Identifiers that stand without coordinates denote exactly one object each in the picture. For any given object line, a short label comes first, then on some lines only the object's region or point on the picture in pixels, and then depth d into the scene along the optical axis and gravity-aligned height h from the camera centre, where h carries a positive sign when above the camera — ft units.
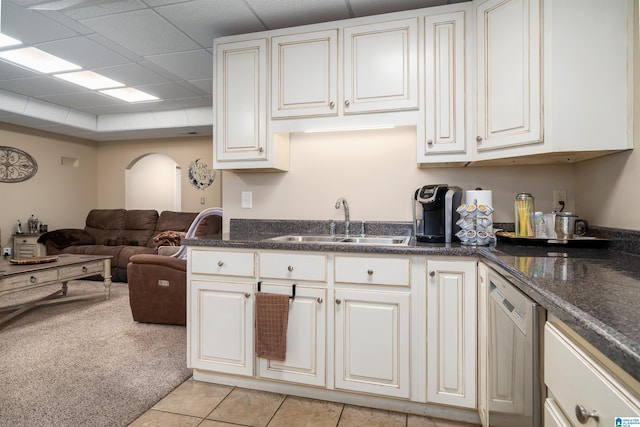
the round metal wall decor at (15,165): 16.75 +2.26
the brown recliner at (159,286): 9.77 -2.18
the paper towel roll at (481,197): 6.28 +0.23
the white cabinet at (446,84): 6.53 +2.39
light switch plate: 8.71 +0.26
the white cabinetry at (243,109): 7.61 +2.25
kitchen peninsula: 5.58 -1.85
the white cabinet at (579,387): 1.81 -1.06
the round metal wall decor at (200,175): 19.99 +2.03
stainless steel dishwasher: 3.10 -1.54
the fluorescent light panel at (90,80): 12.32 +4.86
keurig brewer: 6.34 -0.04
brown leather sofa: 16.15 -1.24
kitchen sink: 7.34 -0.62
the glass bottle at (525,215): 6.20 -0.09
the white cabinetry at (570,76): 5.13 +2.03
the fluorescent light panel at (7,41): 9.34 +4.66
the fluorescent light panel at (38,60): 10.63 +4.84
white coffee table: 9.70 -1.99
